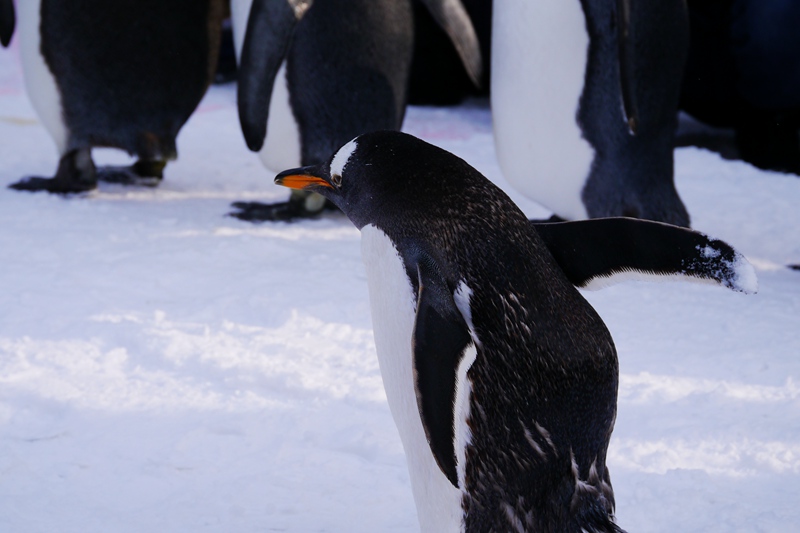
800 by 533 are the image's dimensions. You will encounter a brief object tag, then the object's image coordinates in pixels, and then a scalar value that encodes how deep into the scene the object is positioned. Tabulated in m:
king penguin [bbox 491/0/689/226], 4.37
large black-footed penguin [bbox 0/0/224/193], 5.19
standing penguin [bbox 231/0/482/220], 4.94
